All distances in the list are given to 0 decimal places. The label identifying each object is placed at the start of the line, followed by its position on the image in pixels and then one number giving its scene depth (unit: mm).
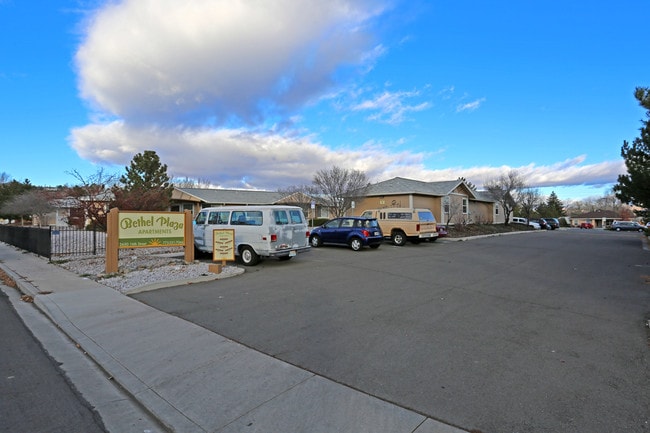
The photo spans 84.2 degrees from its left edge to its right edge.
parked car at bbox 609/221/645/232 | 50062
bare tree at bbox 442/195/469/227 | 33000
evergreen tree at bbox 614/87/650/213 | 13012
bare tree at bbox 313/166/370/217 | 29594
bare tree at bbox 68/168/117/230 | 16770
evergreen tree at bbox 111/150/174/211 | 29191
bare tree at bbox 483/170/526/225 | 41281
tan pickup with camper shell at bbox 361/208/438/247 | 19766
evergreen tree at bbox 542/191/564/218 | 83375
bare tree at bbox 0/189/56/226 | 39250
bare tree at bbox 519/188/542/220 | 51566
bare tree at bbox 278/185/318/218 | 34281
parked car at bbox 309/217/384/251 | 16906
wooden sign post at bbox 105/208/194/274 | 10641
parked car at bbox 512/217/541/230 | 46916
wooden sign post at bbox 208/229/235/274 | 11016
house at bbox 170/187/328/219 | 36844
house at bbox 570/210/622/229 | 86050
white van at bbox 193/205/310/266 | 11742
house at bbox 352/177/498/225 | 30766
